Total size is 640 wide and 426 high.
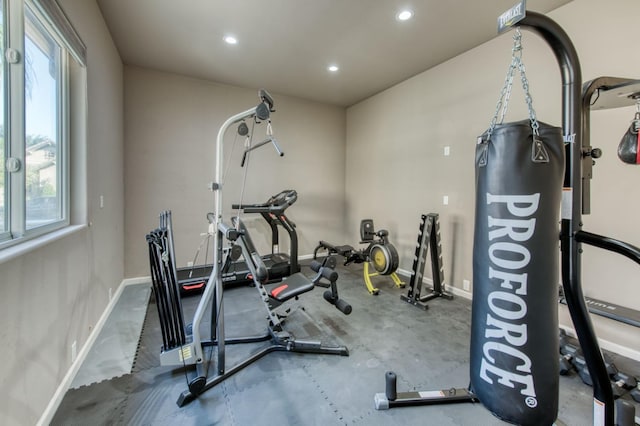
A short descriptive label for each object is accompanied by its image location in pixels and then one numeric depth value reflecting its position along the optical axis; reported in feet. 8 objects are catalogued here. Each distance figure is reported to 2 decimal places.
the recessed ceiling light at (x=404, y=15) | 8.41
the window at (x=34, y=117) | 4.45
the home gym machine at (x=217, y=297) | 6.14
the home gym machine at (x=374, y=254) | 11.02
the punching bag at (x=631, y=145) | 5.68
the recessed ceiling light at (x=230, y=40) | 9.90
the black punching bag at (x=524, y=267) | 3.28
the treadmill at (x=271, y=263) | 11.65
